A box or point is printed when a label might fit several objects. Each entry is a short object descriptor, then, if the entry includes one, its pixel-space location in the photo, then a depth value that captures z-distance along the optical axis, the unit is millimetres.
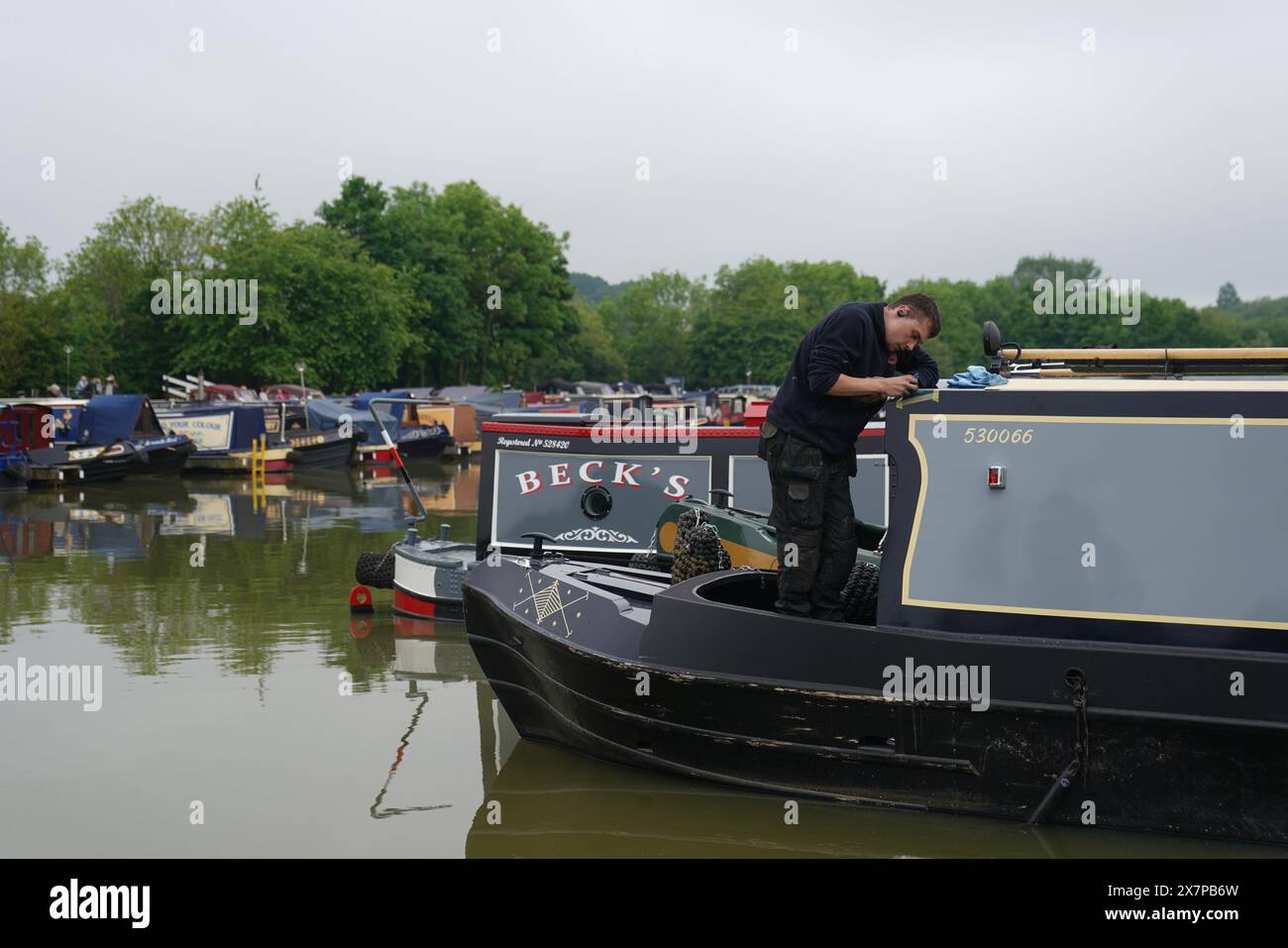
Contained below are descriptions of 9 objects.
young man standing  6020
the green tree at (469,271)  60562
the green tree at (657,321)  112750
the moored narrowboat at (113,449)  27844
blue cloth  5953
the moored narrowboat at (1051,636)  5605
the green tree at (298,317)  45750
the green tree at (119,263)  54312
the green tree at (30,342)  49406
